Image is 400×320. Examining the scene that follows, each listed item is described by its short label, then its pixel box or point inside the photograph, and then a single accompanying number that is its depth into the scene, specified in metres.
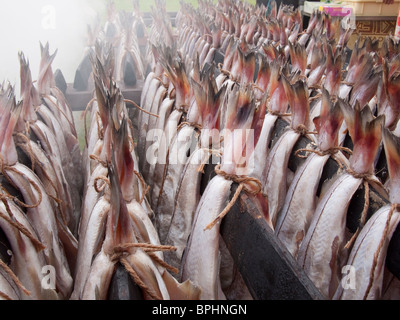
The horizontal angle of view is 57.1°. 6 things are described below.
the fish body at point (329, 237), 1.02
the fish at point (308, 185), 1.16
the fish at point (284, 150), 1.33
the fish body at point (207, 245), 1.04
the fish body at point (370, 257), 0.87
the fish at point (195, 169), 1.27
